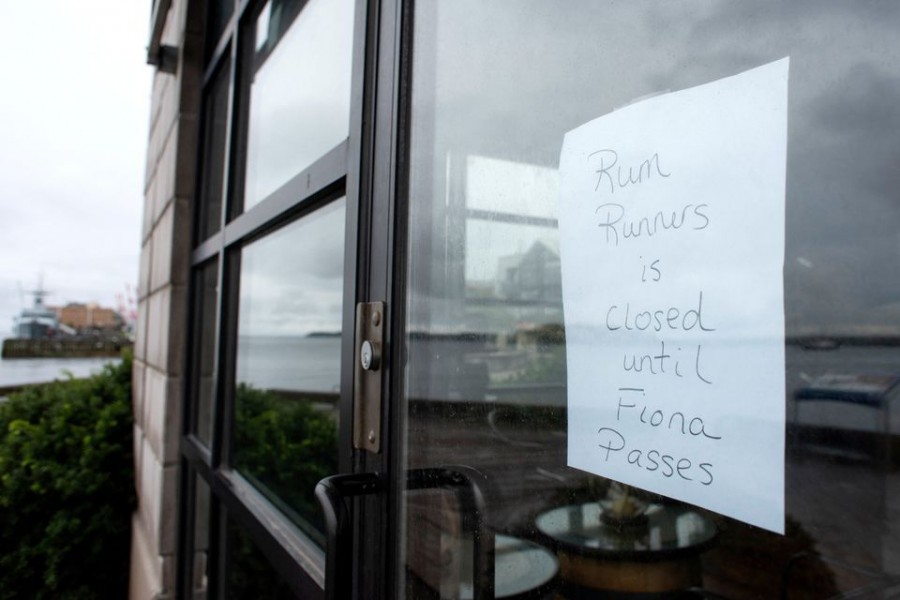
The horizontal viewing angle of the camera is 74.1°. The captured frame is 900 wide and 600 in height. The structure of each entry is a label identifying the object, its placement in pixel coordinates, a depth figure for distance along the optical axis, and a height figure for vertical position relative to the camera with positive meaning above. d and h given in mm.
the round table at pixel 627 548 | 543 -210
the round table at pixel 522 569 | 699 -284
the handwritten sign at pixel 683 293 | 486 +46
